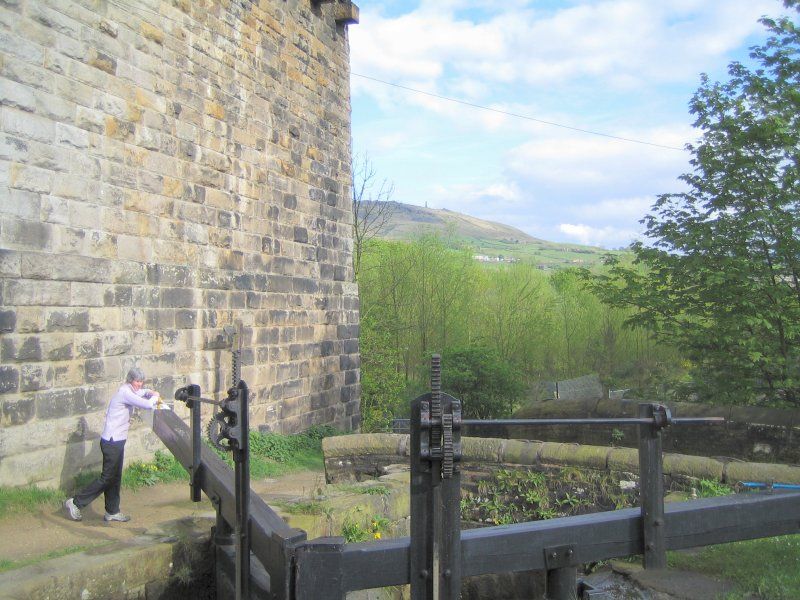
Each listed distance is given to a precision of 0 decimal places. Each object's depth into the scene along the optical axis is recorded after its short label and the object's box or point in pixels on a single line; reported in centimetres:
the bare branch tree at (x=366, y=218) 2380
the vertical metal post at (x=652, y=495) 348
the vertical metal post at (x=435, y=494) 278
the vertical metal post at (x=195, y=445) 468
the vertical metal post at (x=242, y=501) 332
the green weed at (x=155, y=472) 770
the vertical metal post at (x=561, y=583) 335
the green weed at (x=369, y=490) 610
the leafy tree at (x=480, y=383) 1519
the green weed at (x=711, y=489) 526
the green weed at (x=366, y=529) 572
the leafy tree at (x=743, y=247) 1073
